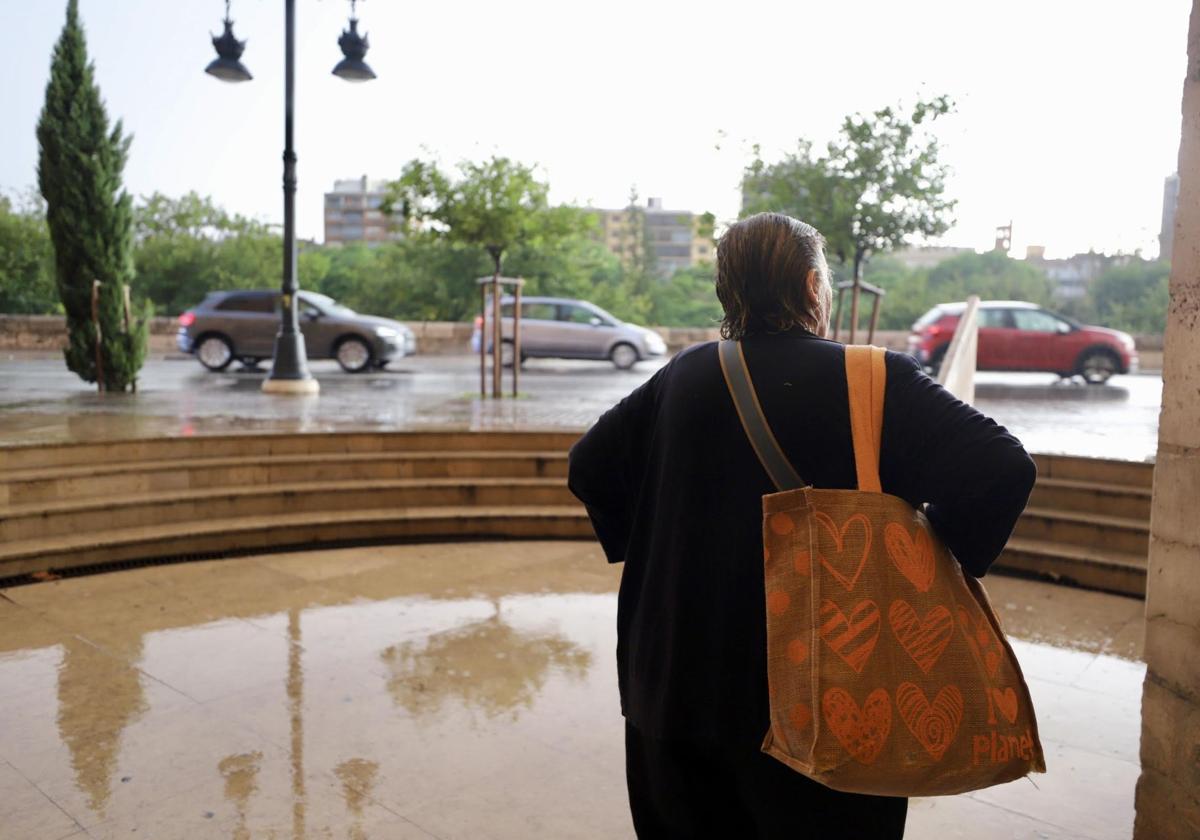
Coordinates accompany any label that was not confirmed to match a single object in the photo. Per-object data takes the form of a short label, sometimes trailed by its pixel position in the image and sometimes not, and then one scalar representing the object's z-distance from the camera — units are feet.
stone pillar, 7.46
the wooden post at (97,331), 38.90
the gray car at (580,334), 65.62
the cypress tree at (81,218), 39.37
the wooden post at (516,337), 37.70
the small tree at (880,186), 53.26
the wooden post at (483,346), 37.83
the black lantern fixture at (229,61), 41.52
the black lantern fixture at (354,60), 41.19
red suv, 56.13
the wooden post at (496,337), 35.88
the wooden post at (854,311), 37.37
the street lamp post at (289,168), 40.40
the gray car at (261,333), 57.88
